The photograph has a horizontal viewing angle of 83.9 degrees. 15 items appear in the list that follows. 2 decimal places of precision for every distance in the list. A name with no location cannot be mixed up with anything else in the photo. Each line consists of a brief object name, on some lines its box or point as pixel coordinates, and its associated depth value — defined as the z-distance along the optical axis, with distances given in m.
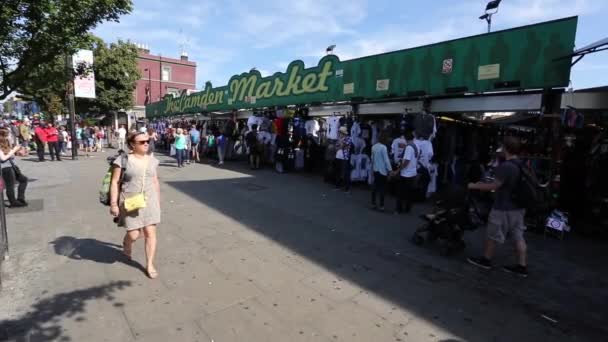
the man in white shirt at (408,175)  6.61
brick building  45.47
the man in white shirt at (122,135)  18.44
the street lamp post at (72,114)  15.55
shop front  6.14
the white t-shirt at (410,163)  6.59
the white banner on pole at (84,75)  9.81
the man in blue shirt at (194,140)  14.96
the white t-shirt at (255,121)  13.27
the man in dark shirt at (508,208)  4.08
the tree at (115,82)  28.06
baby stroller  4.67
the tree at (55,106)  22.67
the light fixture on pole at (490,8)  8.90
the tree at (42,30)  6.75
